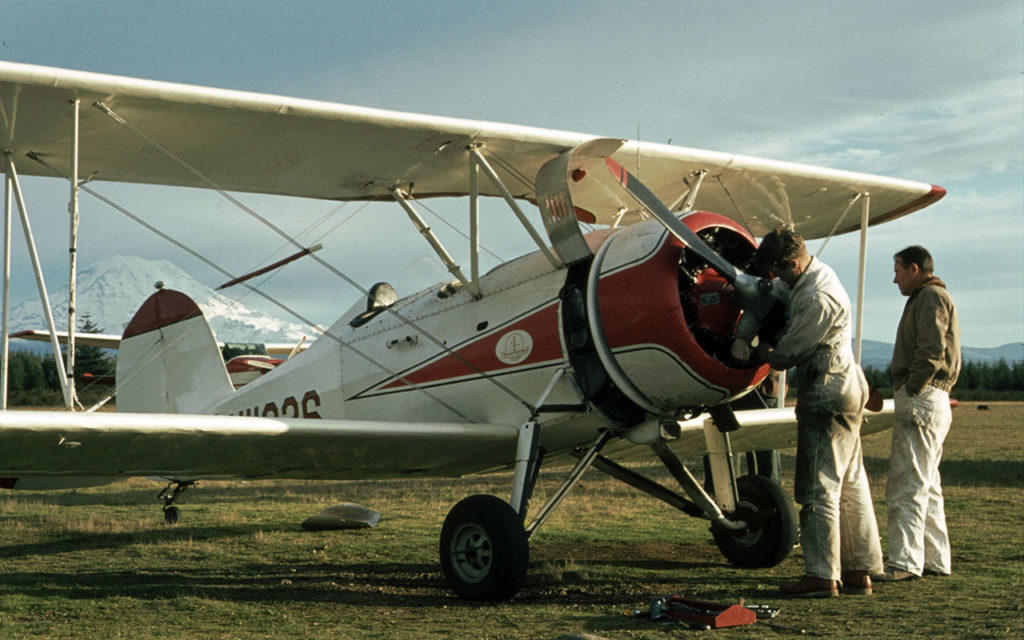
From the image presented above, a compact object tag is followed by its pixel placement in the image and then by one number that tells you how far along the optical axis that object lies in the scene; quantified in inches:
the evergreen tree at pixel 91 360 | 2012.8
